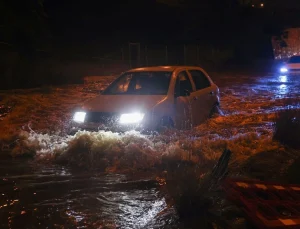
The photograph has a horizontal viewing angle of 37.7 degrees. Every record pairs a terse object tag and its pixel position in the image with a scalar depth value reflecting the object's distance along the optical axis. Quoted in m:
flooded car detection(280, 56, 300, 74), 22.06
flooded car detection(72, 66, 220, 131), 7.69
